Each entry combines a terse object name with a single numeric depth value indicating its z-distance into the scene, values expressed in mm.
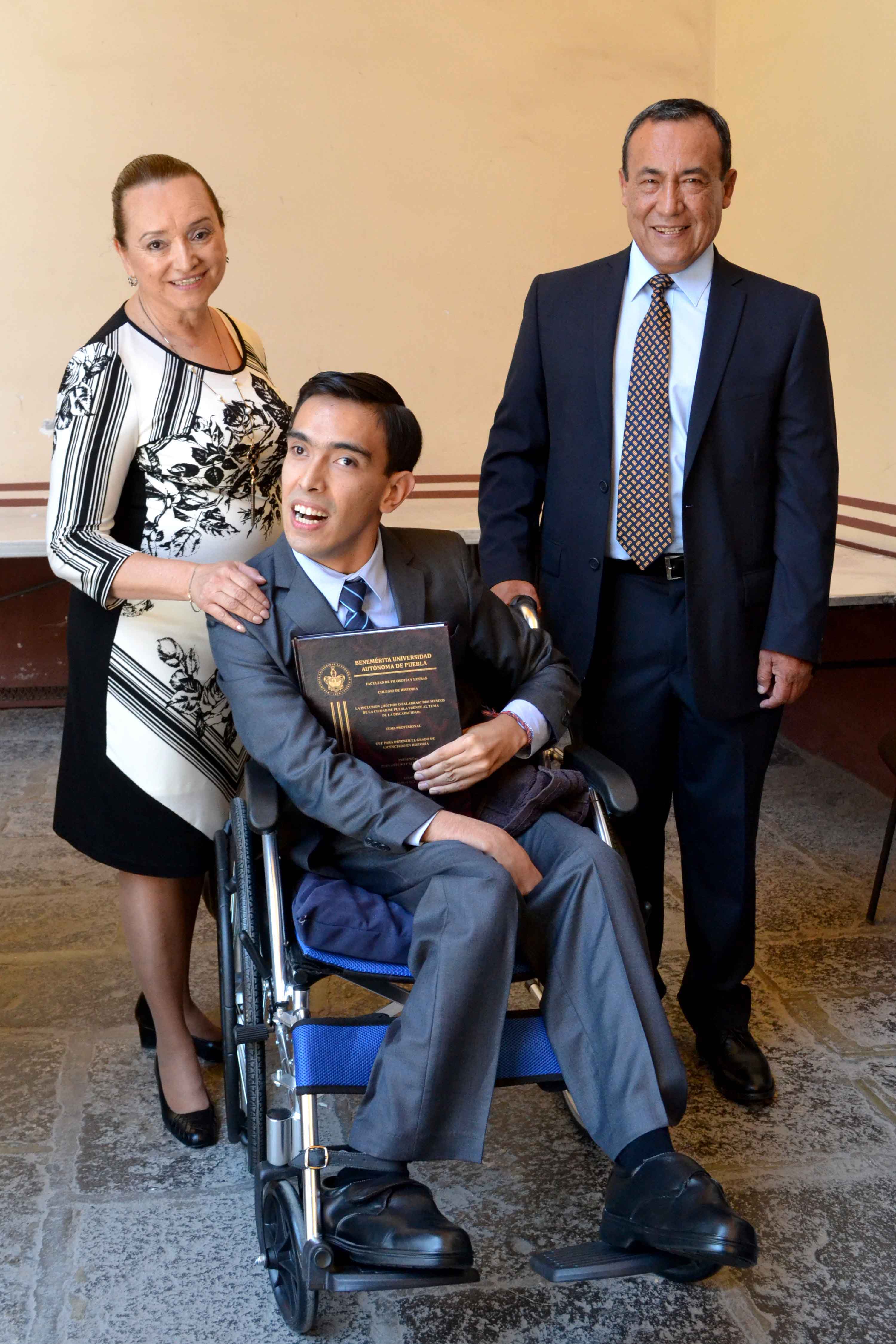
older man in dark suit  2348
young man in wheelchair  1727
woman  2111
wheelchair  1674
